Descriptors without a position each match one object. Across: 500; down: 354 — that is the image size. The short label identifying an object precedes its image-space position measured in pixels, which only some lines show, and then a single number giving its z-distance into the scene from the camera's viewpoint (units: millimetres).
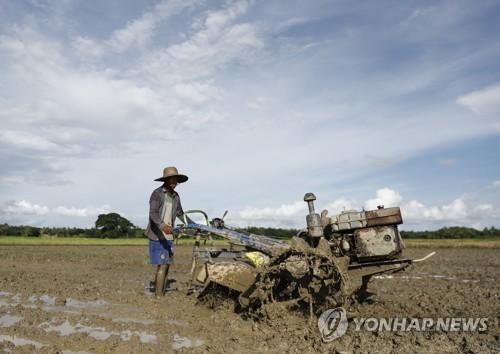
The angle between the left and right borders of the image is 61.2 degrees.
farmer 7057
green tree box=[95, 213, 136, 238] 54000
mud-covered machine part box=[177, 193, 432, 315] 5434
